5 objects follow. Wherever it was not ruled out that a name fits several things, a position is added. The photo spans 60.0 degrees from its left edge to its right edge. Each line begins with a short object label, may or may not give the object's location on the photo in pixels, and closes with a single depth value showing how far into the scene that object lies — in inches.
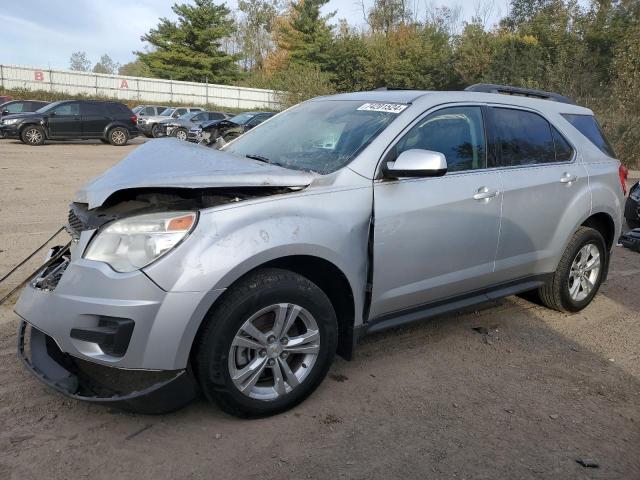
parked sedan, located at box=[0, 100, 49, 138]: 835.8
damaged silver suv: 102.1
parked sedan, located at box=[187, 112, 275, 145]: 789.2
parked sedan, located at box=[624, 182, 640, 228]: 291.9
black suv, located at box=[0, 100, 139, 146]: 757.9
